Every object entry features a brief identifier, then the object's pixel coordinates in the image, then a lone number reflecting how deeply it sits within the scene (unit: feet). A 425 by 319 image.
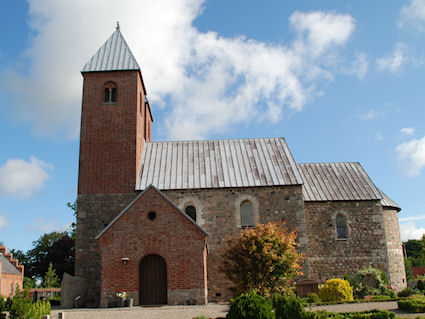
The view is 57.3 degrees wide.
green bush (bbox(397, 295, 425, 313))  42.75
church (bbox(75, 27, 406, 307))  58.59
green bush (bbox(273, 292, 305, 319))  34.73
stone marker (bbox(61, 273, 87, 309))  62.34
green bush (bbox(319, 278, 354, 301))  55.21
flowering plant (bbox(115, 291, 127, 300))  56.33
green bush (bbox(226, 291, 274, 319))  33.27
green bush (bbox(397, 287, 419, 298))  59.03
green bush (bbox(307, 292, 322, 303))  55.88
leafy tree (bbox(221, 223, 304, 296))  57.06
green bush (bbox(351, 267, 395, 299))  65.98
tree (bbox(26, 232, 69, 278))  166.30
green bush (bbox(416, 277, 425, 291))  65.39
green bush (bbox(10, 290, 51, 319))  42.27
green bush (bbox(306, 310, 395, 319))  35.36
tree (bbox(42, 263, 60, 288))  132.26
